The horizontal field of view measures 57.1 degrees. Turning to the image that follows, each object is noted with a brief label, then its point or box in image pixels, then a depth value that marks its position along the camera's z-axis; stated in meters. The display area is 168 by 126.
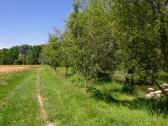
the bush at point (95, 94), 11.47
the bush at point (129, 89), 14.68
